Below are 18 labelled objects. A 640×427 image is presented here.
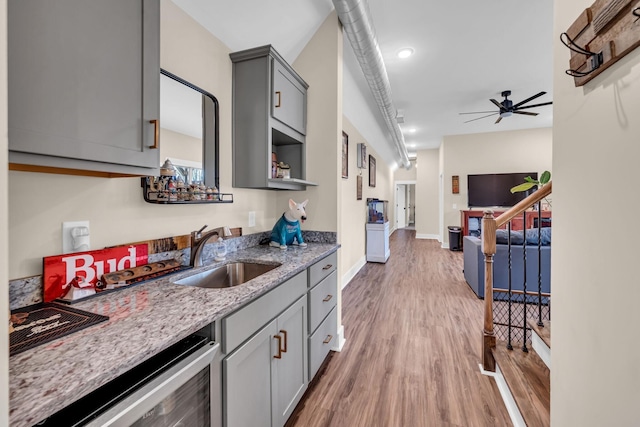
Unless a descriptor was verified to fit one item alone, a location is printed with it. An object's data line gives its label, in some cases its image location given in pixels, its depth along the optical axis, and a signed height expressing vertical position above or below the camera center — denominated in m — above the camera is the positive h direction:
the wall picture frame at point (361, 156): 5.02 +1.07
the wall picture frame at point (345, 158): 3.96 +0.81
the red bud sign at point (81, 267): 1.02 -0.23
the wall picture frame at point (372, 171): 6.19 +0.96
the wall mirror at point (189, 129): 1.50 +0.49
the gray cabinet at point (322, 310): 1.80 -0.71
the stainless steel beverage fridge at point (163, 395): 0.62 -0.47
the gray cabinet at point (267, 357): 1.05 -0.67
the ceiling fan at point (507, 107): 4.37 +1.71
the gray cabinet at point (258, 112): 1.90 +0.72
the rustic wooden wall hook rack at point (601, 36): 0.68 +0.50
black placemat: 0.73 -0.34
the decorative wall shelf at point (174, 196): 1.38 +0.09
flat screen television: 6.60 +0.58
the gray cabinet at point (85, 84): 0.76 +0.41
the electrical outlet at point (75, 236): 1.07 -0.10
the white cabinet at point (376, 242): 5.55 -0.62
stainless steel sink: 1.60 -0.38
